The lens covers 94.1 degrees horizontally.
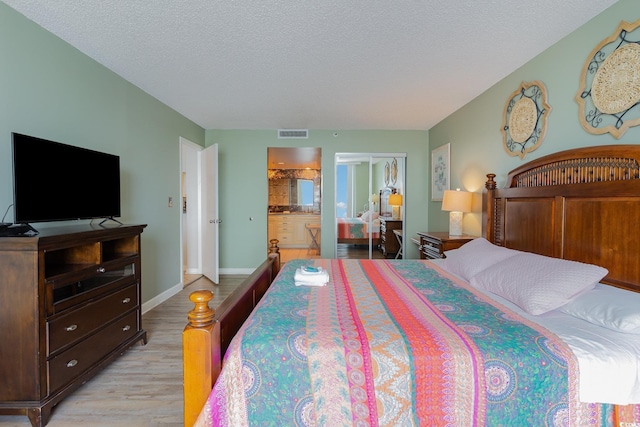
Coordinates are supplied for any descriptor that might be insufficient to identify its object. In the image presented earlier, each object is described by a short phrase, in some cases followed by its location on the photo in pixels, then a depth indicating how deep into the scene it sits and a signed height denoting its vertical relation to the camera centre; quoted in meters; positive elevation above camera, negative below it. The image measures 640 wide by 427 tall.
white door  4.37 -0.06
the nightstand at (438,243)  3.25 -0.40
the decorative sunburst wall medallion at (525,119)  2.44 +0.79
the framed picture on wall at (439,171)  4.28 +0.56
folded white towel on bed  1.99 -0.47
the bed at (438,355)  1.11 -0.56
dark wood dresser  1.64 -0.66
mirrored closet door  5.17 +0.12
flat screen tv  1.77 +0.18
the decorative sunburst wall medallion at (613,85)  1.71 +0.77
